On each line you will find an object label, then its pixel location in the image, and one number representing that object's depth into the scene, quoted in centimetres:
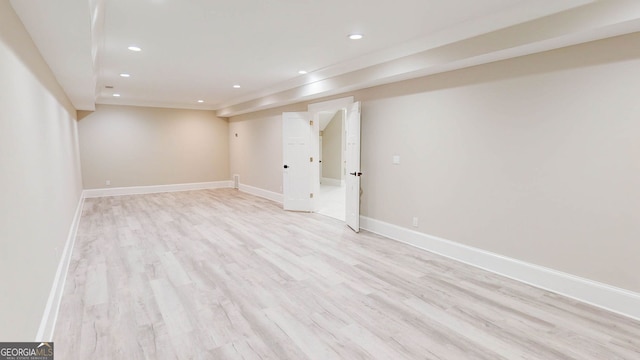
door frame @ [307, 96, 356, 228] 545
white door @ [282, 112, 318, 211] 656
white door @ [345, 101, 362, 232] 508
